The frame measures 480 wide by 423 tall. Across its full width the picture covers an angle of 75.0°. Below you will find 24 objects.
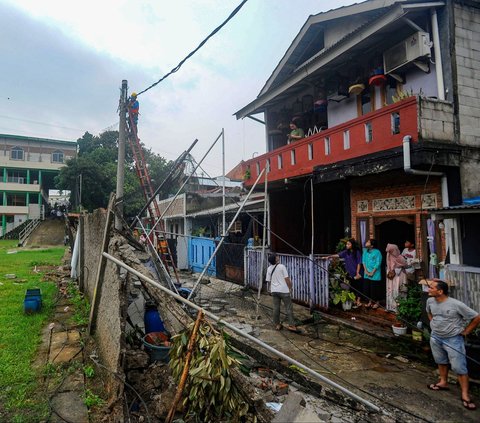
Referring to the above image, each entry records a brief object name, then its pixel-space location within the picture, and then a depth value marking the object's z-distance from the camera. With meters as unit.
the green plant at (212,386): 2.92
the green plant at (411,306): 6.14
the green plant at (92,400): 3.62
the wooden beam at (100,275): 4.81
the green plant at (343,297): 7.94
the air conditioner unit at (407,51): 6.78
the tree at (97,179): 29.38
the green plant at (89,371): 4.30
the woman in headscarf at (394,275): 7.18
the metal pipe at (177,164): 7.86
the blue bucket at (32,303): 7.16
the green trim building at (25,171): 39.22
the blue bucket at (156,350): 4.45
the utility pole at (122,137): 9.22
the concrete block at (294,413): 2.67
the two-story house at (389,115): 6.40
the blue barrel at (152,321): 5.50
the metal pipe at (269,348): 3.21
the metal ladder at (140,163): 12.42
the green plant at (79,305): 6.66
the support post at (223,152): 8.46
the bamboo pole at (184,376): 2.97
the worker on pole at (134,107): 10.32
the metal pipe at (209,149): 8.42
